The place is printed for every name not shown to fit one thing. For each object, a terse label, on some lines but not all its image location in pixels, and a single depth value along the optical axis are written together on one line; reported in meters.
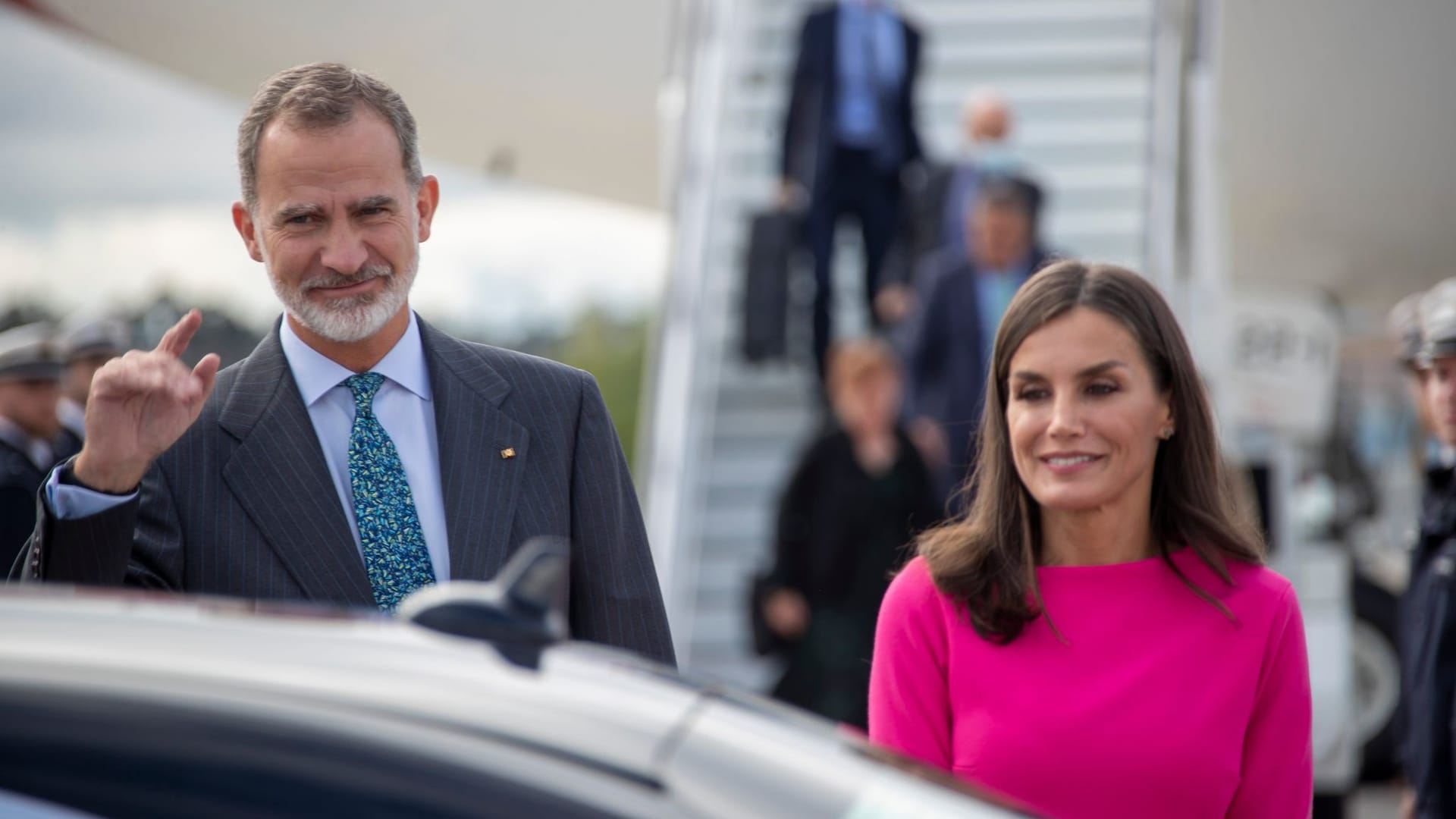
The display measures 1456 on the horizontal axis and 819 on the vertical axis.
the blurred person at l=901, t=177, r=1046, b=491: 13.67
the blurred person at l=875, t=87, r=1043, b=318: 15.73
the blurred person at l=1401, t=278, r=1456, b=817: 8.07
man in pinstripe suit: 4.51
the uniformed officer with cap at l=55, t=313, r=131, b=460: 14.12
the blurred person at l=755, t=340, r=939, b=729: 13.18
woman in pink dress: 4.99
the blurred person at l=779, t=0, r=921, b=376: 16.23
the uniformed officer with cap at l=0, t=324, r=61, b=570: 12.46
